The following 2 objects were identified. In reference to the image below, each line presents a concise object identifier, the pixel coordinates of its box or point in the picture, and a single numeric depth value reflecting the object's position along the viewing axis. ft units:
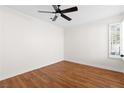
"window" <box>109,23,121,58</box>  9.32
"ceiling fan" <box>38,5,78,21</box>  5.71
